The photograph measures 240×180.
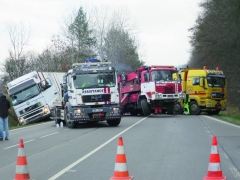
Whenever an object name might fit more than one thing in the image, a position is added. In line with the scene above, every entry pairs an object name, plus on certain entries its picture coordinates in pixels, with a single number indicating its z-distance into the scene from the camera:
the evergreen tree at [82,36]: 66.12
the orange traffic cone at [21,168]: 8.64
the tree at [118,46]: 64.19
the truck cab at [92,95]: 22.27
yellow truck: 35.38
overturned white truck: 32.41
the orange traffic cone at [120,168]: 8.51
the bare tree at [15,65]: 66.19
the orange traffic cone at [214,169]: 8.45
